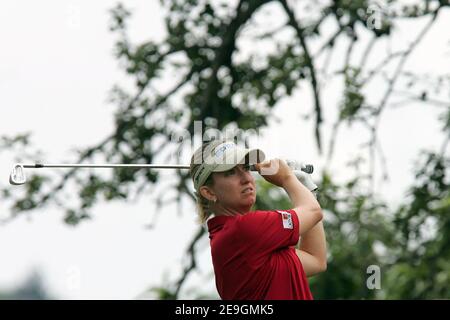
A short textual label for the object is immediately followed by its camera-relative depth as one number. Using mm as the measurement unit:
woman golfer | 8500
